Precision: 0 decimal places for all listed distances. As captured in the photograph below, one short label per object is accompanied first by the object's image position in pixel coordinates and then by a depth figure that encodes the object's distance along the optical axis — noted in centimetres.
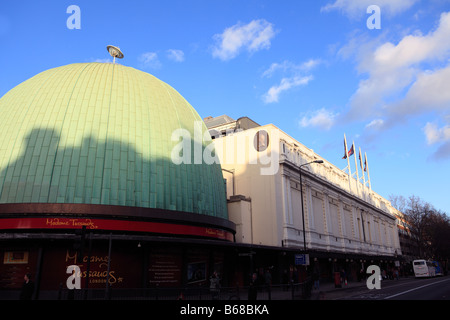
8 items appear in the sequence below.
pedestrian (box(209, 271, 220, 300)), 2084
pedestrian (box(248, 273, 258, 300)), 1645
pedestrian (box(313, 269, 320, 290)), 3095
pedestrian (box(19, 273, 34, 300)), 1398
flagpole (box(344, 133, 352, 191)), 6622
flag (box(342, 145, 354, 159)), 6329
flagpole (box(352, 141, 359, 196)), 7057
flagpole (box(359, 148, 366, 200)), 7291
